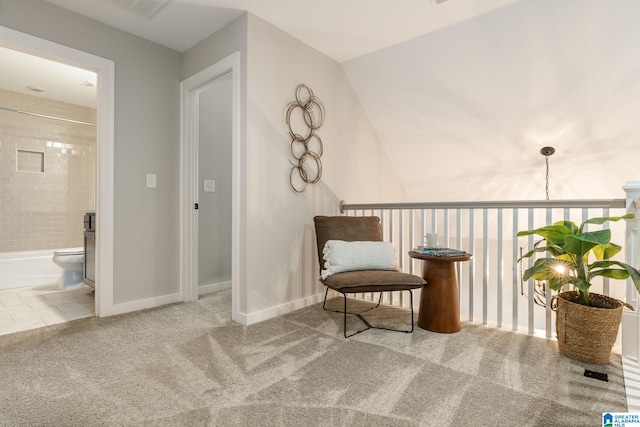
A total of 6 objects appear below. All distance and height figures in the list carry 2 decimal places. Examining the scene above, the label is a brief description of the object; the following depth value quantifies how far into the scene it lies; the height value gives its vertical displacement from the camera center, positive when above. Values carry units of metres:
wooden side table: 2.34 -0.63
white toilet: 3.60 -0.64
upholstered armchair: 2.26 -0.40
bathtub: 3.79 -0.73
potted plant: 1.79 -0.43
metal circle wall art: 2.93 +0.64
